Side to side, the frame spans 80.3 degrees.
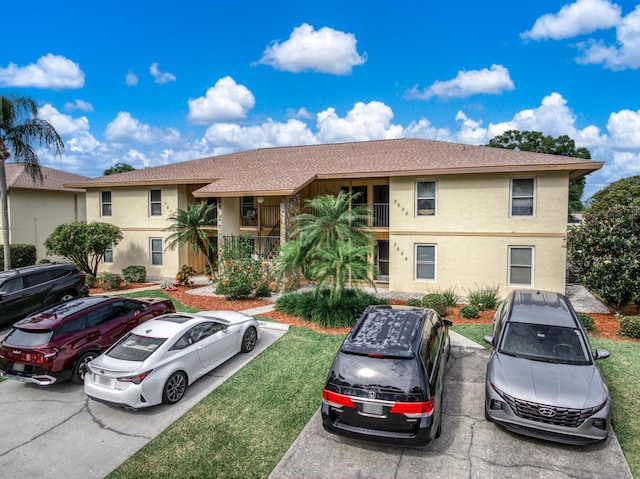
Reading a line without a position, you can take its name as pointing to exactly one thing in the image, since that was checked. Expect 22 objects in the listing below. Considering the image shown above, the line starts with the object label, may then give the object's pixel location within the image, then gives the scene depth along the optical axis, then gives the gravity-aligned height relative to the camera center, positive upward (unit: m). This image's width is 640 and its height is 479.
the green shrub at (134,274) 18.03 -2.36
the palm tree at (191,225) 16.91 -0.04
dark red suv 7.55 -2.44
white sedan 6.61 -2.58
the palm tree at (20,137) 16.30 +4.00
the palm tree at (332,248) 10.97 -0.74
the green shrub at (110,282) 16.66 -2.51
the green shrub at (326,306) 11.40 -2.62
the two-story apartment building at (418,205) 14.06 +0.77
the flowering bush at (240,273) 14.37 -1.90
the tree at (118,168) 52.63 +7.86
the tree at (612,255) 11.45 -1.04
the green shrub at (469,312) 12.00 -2.83
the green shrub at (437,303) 12.35 -2.63
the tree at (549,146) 39.09 +8.26
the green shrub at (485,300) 12.95 -2.67
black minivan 5.20 -2.38
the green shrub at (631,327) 10.10 -2.83
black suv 11.57 -2.07
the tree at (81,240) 17.38 -0.70
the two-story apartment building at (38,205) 22.41 +1.26
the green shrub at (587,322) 10.69 -2.83
